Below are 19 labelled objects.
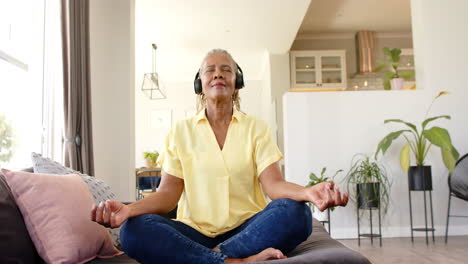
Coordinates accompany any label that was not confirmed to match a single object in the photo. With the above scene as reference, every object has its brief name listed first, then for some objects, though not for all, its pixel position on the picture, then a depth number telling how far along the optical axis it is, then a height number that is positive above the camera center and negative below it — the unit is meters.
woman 1.38 -0.17
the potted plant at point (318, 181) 4.28 -0.35
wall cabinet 7.85 +1.40
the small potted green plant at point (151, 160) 6.30 -0.15
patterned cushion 1.91 -0.14
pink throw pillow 1.58 -0.25
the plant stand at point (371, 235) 4.12 -0.85
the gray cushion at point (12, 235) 1.41 -0.28
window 2.85 +0.50
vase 4.89 +0.70
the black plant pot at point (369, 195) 4.16 -0.47
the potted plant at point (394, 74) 4.84 +0.80
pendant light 7.05 +1.31
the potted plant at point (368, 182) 4.18 -0.36
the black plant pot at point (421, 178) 4.19 -0.32
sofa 1.34 -0.34
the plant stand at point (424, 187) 4.18 -0.41
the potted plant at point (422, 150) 4.04 -0.05
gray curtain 3.12 +0.44
